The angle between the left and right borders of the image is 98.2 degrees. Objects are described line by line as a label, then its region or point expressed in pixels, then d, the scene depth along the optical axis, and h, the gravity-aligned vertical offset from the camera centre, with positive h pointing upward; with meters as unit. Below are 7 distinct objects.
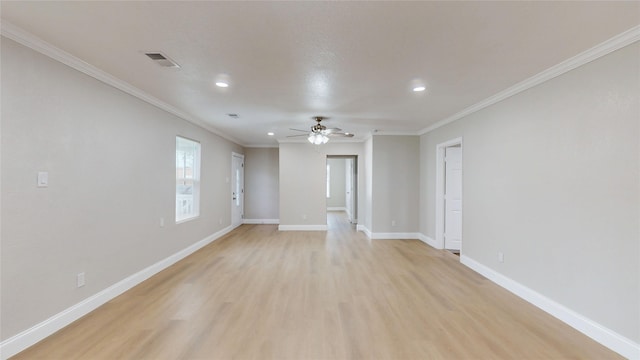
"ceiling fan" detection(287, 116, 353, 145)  4.90 +0.89
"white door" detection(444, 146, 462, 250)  5.40 -0.25
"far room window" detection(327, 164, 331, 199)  12.29 +0.05
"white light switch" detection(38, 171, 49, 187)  2.35 +0.01
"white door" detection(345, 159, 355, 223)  9.45 -0.21
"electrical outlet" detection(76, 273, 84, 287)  2.71 -0.98
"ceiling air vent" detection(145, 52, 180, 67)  2.50 +1.14
